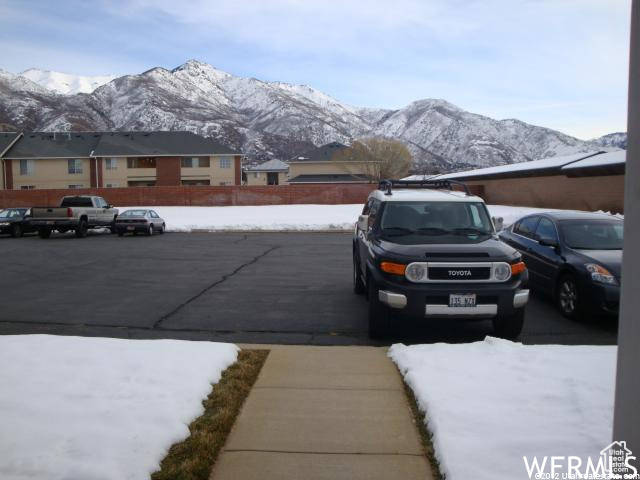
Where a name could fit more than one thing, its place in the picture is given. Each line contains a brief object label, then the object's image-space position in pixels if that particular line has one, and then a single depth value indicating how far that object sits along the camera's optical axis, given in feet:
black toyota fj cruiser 22.61
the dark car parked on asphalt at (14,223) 87.20
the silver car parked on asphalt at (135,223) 87.56
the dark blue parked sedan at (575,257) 26.14
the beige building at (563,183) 102.94
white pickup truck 83.56
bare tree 276.62
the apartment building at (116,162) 201.16
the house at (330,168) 276.00
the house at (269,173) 341.00
